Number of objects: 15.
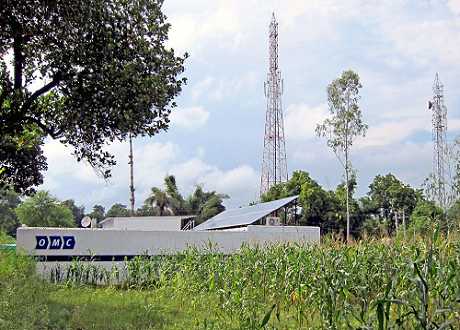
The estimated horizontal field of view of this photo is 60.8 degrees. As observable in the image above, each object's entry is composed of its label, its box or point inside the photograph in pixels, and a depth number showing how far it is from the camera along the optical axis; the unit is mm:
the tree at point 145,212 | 62575
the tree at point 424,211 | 30375
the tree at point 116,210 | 72750
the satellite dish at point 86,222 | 20598
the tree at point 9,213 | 48781
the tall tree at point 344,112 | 34531
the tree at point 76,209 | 69512
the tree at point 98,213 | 73812
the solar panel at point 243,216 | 22984
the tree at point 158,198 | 43469
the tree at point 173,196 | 43812
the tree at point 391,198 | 39562
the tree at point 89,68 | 9195
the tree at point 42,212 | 40438
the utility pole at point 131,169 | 32875
